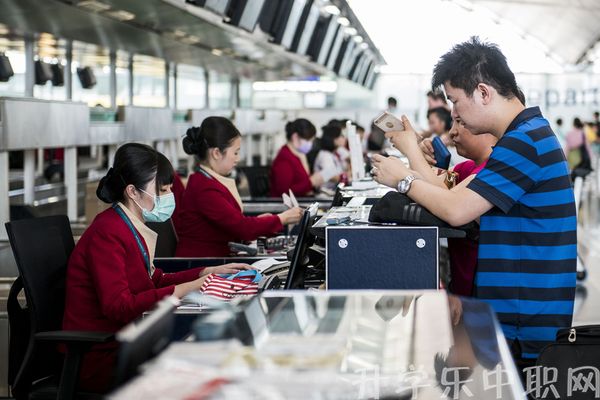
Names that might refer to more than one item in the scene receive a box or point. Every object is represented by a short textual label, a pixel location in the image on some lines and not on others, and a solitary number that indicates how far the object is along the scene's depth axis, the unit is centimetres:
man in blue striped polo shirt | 282
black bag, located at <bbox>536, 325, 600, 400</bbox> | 272
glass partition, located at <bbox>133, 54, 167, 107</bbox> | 1415
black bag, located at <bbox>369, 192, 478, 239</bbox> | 292
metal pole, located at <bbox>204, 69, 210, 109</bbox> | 1860
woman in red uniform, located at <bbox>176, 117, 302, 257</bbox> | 525
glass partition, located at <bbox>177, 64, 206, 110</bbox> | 1666
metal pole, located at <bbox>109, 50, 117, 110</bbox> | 1310
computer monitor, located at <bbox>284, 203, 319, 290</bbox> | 319
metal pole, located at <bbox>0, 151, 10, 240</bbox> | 564
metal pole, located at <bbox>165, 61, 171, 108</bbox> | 1566
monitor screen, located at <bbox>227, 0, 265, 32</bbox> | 911
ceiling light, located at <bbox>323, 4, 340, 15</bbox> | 1445
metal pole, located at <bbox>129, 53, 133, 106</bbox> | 1381
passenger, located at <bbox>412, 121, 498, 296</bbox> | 346
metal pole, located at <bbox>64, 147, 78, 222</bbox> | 759
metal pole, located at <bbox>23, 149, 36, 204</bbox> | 737
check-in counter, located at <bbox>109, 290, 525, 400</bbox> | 167
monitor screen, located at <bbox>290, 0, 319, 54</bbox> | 1345
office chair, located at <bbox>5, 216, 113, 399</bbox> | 324
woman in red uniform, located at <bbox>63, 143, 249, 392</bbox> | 337
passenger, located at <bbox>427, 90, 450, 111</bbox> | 1078
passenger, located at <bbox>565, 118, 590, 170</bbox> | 2008
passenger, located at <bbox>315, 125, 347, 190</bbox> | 1074
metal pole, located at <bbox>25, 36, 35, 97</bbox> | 1077
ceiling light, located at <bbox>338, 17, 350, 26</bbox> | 1631
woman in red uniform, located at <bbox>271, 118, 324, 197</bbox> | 915
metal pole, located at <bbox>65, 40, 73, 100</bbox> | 1223
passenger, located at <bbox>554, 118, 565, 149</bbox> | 3320
